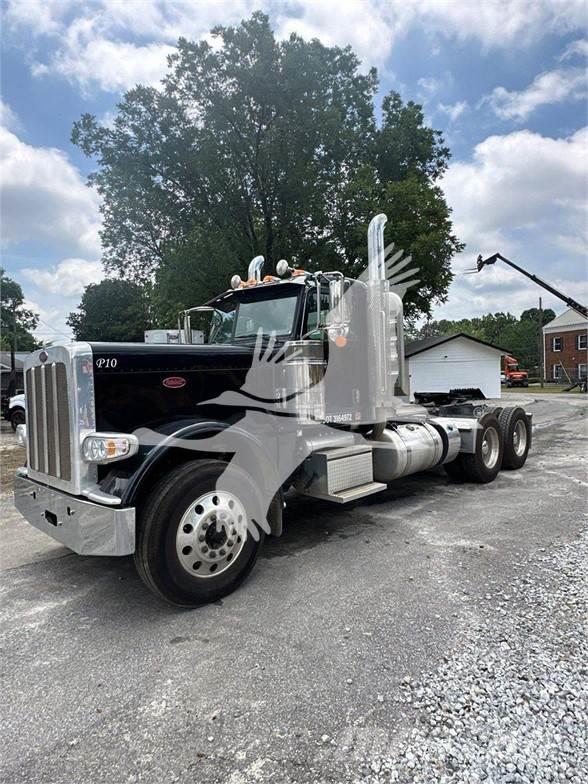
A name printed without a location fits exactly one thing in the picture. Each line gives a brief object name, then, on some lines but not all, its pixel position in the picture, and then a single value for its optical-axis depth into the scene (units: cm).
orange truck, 4600
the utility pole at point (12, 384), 1437
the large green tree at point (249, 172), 1672
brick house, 4569
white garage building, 1345
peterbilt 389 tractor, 344
